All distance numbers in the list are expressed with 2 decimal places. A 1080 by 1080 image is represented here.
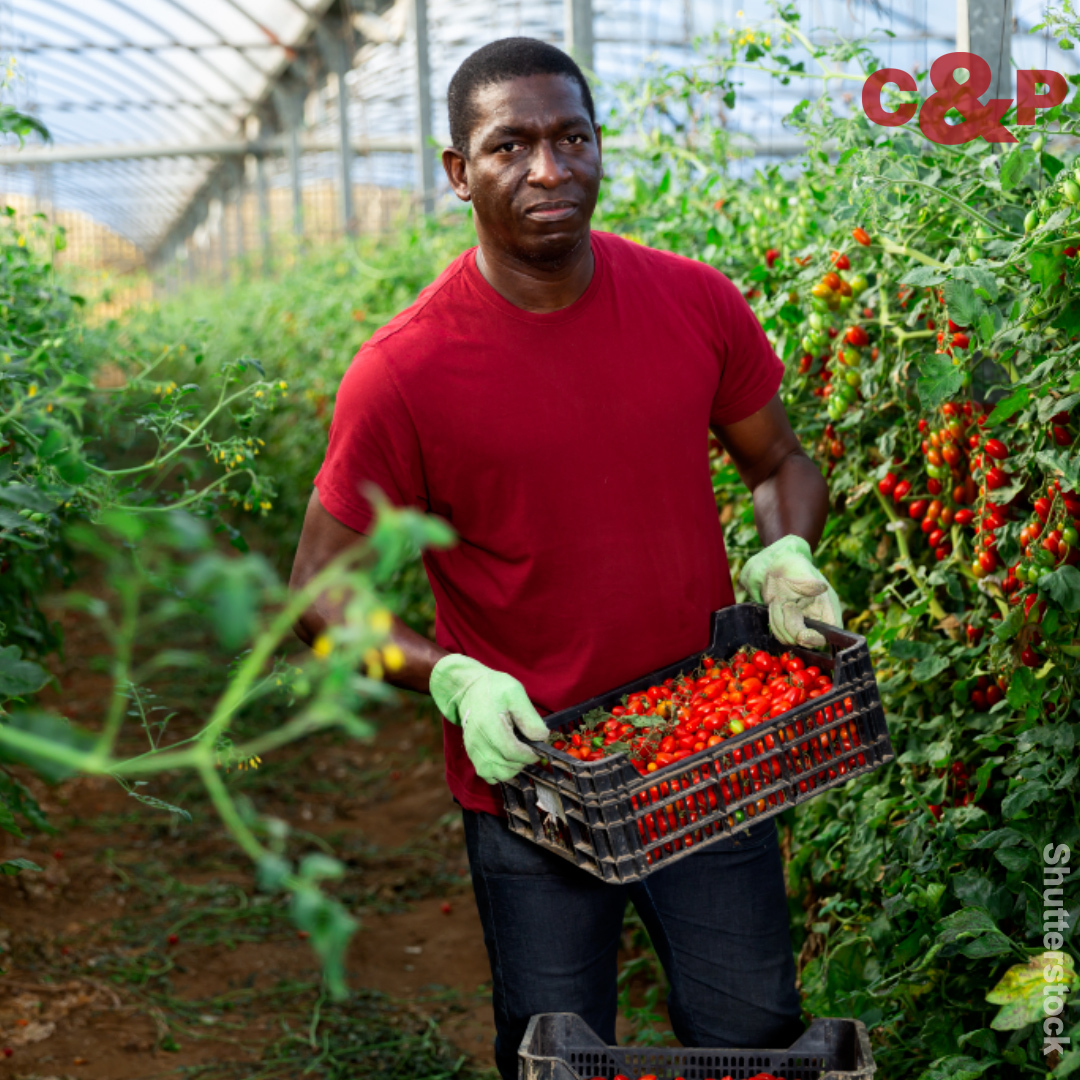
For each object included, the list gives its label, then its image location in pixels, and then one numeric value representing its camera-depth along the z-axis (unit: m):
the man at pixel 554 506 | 2.03
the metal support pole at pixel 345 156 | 9.84
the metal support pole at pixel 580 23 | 4.77
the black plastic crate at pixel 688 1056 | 1.98
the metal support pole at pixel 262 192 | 14.59
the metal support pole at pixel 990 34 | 2.54
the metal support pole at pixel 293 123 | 12.12
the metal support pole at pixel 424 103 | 7.43
